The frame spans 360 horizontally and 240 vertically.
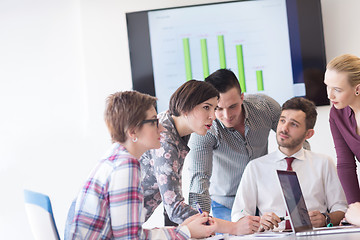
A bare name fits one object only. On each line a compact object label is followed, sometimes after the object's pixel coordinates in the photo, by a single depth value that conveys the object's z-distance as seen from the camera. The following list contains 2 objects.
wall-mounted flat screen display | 3.66
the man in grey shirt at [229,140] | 2.56
